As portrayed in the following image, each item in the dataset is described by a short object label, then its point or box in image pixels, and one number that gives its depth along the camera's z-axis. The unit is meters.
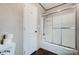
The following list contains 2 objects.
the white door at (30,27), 1.39
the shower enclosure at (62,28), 1.31
